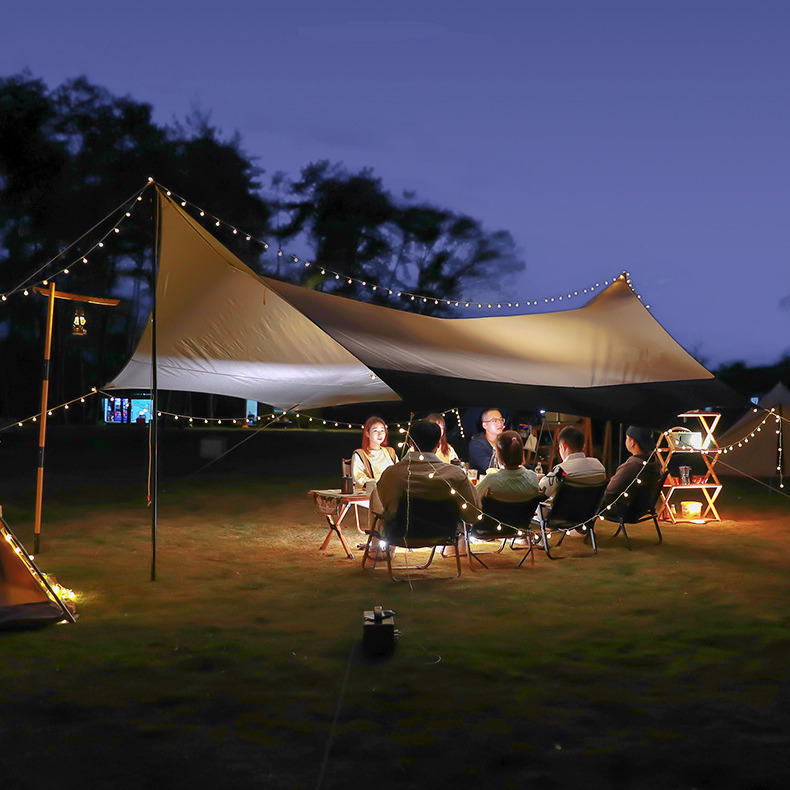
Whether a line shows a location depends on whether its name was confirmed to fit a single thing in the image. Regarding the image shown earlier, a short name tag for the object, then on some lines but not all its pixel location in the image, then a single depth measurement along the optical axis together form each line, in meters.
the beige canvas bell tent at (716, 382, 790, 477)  12.85
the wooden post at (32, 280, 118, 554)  6.13
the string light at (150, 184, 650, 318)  7.72
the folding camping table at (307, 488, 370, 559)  6.42
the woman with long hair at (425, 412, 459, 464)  7.33
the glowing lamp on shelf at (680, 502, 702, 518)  8.80
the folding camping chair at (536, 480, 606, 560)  6.37
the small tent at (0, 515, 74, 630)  4.26
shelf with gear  8.59
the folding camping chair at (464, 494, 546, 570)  5.94
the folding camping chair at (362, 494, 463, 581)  5.47
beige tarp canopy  6.12
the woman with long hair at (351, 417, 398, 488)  6.81
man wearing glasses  7.56
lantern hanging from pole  7.19
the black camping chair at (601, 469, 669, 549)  6.90
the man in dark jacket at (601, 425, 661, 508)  6.88
